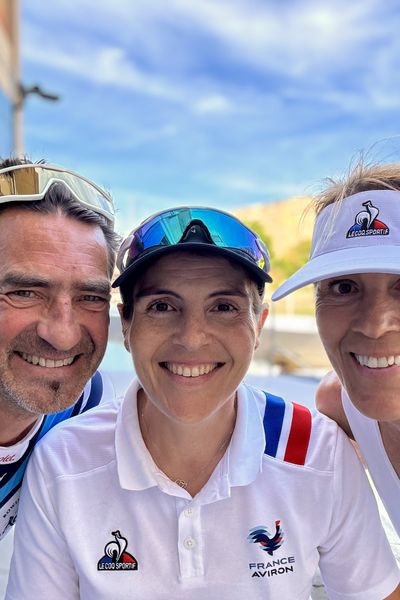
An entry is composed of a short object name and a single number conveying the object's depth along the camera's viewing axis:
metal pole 11.77
